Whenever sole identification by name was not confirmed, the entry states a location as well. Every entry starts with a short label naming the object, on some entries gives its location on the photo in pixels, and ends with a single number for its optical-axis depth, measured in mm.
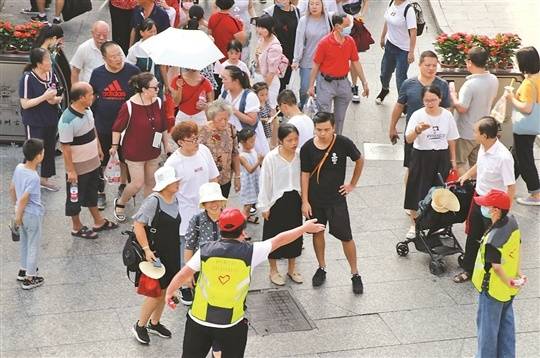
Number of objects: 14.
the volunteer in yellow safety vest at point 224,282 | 8125
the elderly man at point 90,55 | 13172
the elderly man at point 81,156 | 11523
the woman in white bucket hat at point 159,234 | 9438
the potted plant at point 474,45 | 14203
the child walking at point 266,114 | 12797
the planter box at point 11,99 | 14016
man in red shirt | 13852
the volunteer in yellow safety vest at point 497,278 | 9008
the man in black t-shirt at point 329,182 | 10656
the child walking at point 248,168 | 11789
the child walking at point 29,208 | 10586
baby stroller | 11398
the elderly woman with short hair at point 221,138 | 11242
